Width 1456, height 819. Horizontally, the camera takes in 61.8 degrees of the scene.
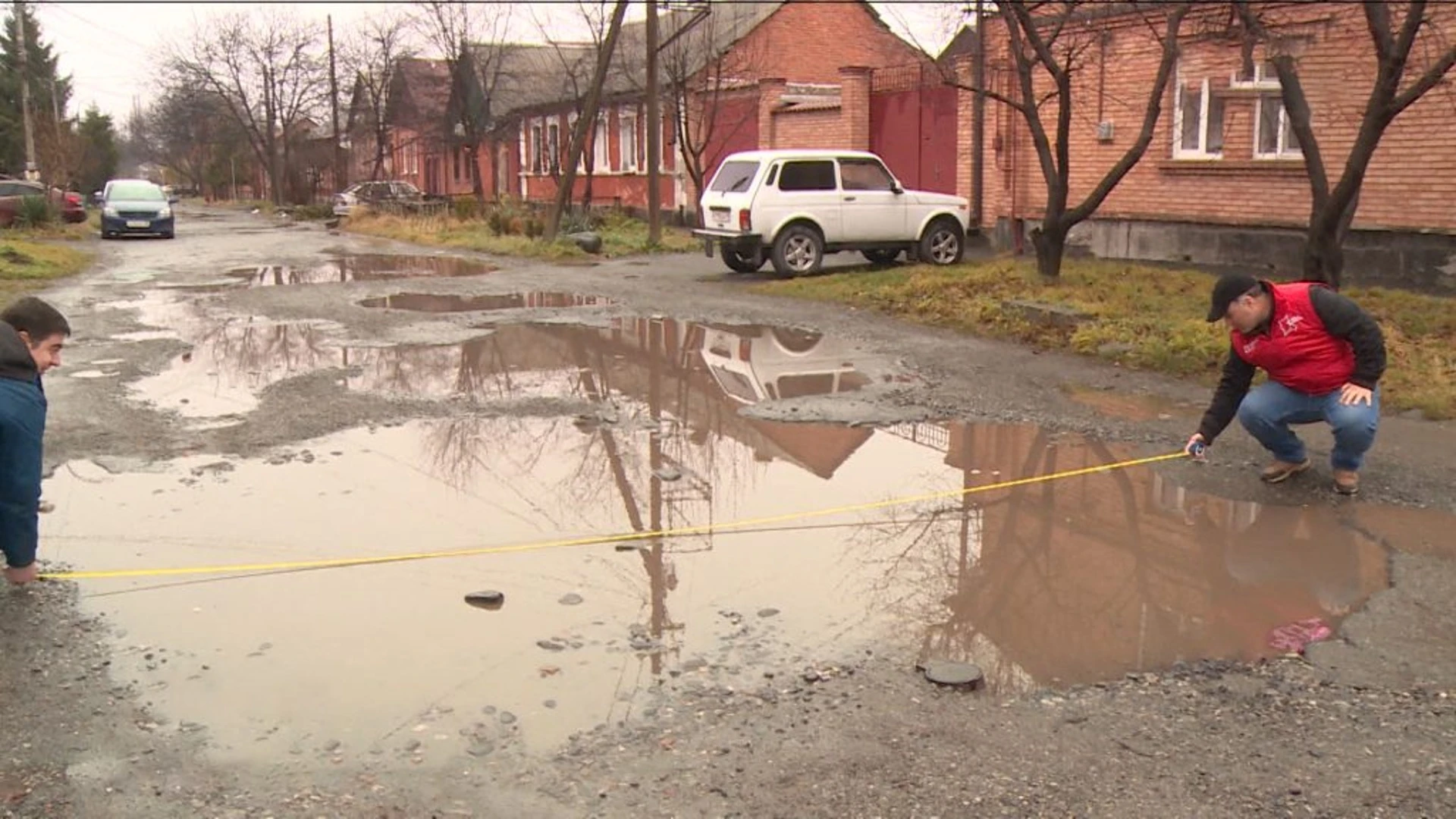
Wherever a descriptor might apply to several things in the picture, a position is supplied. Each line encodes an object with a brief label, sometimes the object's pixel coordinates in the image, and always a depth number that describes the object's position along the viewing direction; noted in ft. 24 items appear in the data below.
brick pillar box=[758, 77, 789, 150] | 91.35
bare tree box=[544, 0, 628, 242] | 74.49
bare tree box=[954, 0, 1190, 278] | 43.62
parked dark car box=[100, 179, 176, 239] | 100.94
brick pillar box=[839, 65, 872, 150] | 78.89
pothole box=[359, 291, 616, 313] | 49.19
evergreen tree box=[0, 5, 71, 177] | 164.35
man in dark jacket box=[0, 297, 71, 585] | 16.01
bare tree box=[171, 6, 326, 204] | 179.01
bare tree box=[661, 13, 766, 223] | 91.76
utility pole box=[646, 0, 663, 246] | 74.64
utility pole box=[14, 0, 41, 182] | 130.11
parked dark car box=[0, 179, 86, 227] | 103.45
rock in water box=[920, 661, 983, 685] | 13.75
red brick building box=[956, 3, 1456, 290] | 44.68
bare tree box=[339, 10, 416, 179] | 154.61
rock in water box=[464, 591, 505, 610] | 16.37
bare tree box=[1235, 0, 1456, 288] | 33.06
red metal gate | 72.59
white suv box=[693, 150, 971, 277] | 57.00
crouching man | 20.11
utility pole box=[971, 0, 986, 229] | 66.69
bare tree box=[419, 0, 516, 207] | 125.59
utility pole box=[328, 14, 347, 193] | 164.34
